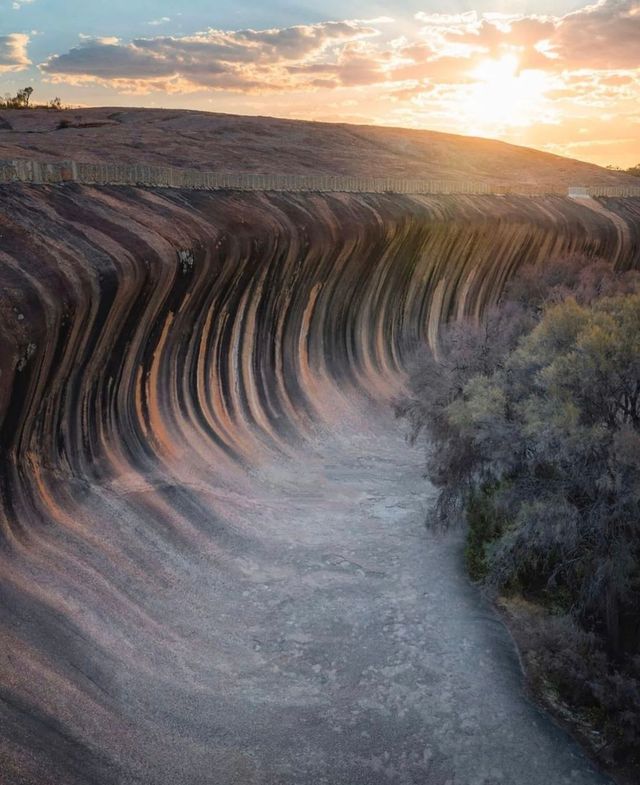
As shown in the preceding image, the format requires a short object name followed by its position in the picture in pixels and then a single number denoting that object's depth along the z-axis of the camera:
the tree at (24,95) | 80.81
